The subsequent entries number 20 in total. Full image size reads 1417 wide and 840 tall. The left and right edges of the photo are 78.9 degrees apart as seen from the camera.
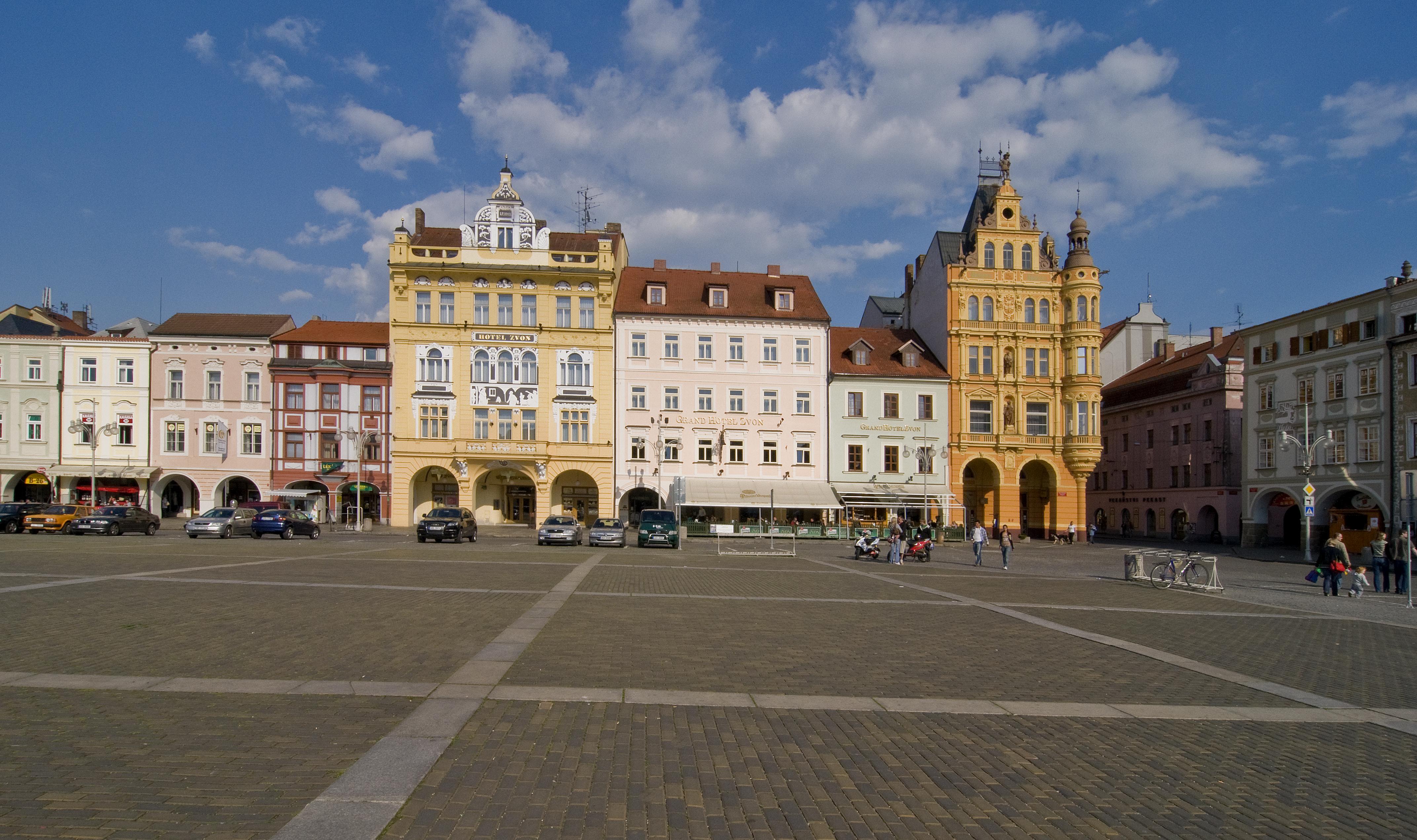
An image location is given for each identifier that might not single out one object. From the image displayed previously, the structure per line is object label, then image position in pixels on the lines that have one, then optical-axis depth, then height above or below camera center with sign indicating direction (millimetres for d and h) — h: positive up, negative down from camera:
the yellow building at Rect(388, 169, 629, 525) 53344 +6732
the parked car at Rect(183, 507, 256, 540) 37156 -2290
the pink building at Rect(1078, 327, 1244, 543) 58250 +1654
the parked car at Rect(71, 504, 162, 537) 37531 -2269
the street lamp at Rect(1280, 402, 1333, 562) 40781 +1027
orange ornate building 55812 +7247
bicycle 24234 -3026
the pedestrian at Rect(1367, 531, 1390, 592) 25172 -2671
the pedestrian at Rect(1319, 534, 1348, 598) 23359 -2566
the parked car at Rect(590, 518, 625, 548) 38688 -2858
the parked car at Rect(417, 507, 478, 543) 38594 -2488
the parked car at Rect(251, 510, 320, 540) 38250 -2426
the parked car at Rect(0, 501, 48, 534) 39156 -2047
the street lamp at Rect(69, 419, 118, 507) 53500 +2556
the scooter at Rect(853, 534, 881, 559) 34656 -3146
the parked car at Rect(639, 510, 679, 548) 38969 -2776
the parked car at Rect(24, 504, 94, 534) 38938 -2223
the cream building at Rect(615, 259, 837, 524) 53625 +4493
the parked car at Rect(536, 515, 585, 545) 38312 -2762
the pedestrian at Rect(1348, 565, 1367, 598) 23891 -3161
